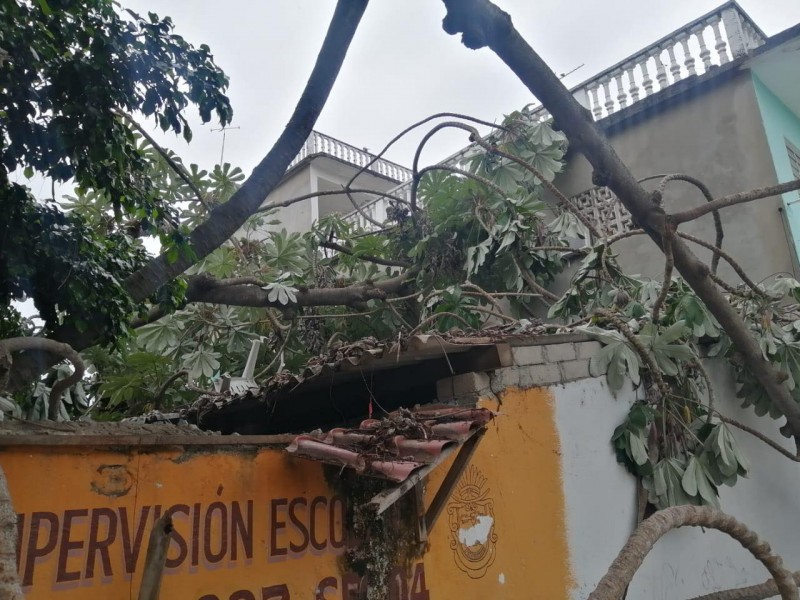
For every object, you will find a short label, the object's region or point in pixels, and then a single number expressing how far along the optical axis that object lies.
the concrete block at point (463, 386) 3.88
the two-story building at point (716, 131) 6.73
